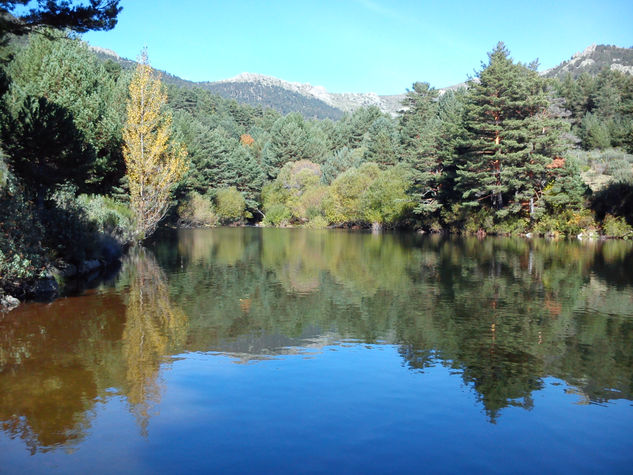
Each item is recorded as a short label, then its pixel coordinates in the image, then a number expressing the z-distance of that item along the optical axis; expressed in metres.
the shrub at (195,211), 57.47
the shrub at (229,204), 65.88
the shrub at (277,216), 69.88
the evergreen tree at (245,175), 71.00
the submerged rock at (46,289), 13.45
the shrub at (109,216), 20.77
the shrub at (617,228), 38.50
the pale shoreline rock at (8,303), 11.98
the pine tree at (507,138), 40.19
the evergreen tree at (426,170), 50.03
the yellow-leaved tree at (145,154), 29.39
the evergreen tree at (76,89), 26.23
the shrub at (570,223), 40.97
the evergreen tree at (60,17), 10.02
